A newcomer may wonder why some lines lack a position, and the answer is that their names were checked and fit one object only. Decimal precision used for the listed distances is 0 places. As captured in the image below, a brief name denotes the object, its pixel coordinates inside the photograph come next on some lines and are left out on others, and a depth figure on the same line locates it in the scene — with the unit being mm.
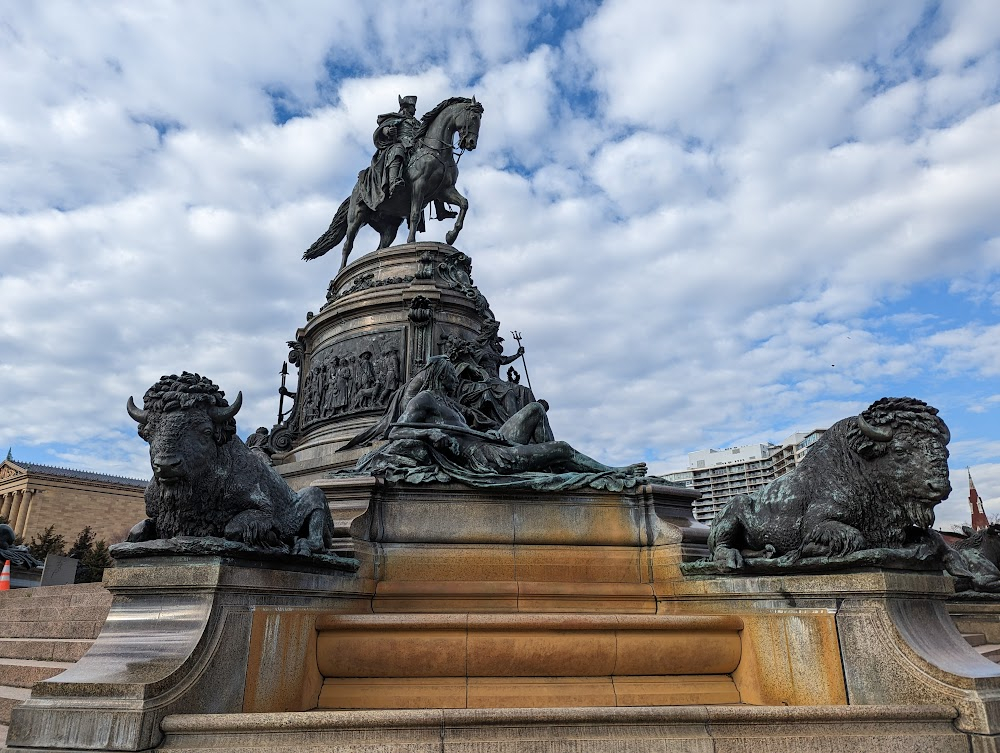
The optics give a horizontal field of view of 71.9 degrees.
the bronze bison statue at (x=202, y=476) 6277
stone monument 4906
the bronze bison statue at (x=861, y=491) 6578
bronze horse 23328
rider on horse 23359
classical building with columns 89750
